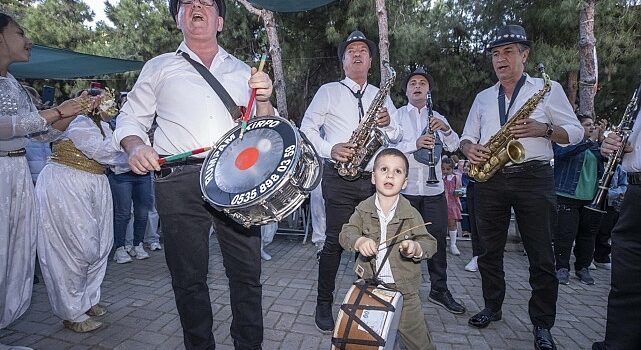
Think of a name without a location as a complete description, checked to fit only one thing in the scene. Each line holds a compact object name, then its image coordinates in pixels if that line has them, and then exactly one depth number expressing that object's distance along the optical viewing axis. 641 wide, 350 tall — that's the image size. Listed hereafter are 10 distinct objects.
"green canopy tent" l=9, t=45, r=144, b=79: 6.75
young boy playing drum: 2.43
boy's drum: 1.95
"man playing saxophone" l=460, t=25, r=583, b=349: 3.02
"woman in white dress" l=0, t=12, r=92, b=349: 2.79
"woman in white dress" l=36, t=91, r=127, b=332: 3.34
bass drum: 1.81
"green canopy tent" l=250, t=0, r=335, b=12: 5.12
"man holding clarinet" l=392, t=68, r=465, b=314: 3.86
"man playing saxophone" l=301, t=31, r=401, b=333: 3.32
